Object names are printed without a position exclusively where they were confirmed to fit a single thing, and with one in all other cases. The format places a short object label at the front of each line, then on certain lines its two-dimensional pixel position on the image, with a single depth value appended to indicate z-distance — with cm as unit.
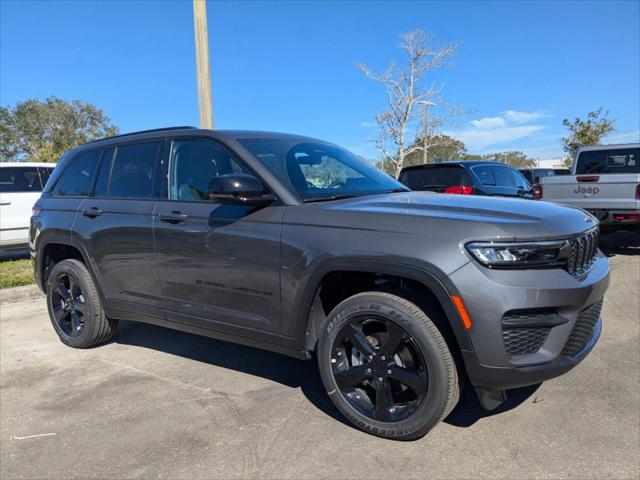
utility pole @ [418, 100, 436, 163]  2159
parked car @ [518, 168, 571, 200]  2093
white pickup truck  793
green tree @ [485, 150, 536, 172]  6529
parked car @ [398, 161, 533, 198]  790
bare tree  2105
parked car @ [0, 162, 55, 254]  881
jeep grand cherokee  237
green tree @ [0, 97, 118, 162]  4022
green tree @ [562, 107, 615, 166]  3094
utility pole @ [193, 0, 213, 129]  707
